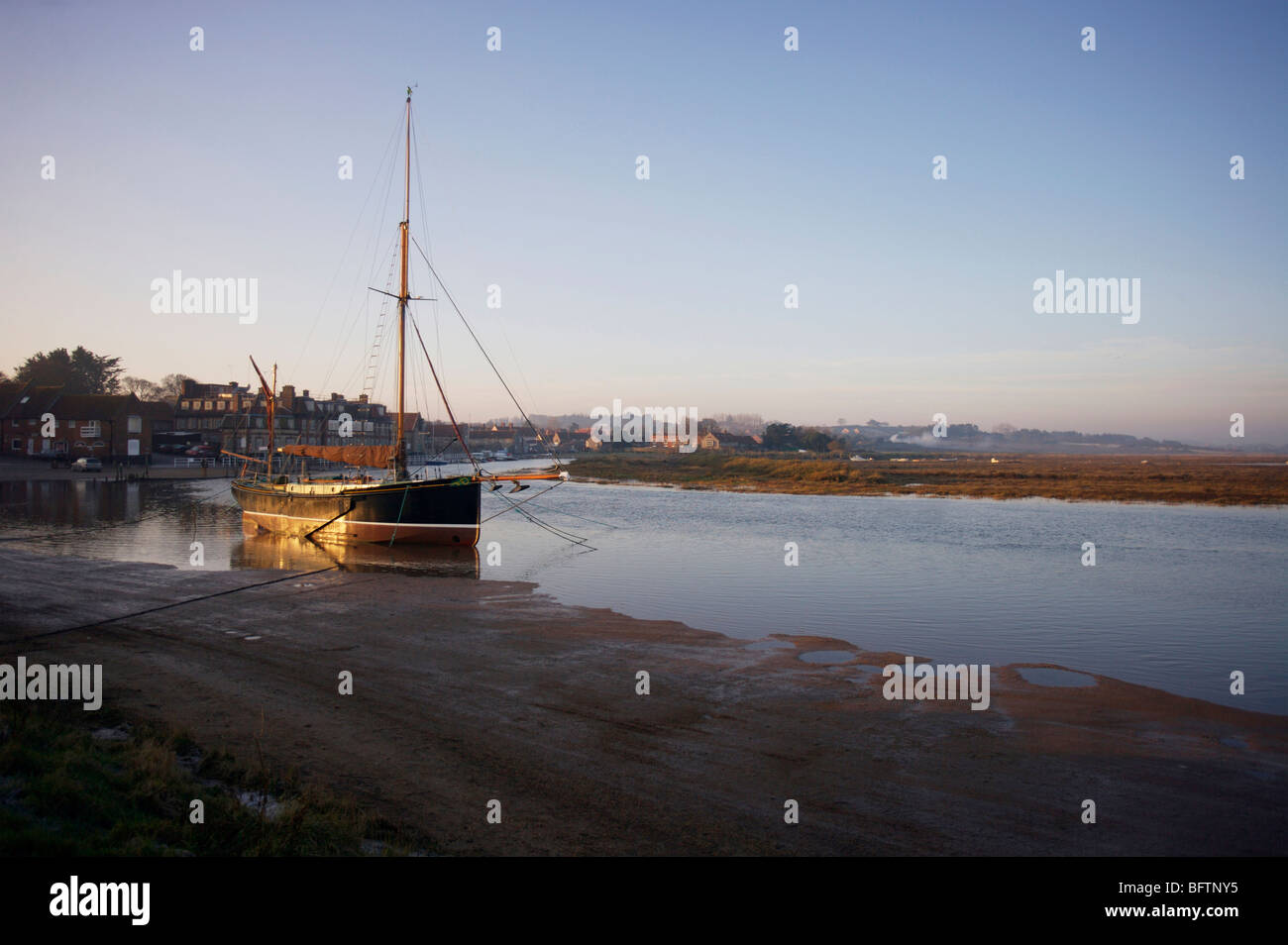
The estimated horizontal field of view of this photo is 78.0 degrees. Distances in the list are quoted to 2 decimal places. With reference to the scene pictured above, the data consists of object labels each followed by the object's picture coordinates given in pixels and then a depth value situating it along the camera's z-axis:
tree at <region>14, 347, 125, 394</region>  91.31
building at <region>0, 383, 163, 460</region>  73.31
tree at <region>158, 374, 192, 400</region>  140.24
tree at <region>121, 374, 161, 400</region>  137.25
